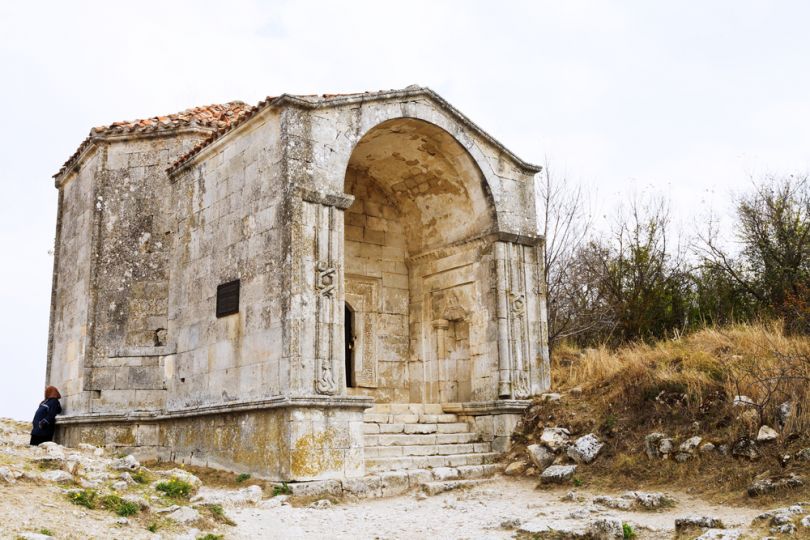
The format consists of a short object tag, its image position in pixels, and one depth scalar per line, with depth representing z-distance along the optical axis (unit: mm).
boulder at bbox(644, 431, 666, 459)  9453
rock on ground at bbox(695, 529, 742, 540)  6445
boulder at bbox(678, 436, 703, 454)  9156
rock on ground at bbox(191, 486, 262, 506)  8116
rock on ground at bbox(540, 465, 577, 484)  9680
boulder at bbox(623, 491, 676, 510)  8109
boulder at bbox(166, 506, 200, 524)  6823
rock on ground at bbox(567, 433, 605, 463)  9953
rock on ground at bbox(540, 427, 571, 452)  10469
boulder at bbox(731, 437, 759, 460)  8664
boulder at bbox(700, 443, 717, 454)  9016
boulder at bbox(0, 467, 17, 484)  6605
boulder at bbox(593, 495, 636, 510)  8219
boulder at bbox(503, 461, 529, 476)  10578
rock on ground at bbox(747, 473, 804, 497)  7770
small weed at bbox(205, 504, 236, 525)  7236
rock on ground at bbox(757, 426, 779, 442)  8672
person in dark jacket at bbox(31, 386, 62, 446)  12398
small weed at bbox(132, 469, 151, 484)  8188
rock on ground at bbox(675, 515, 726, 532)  7016
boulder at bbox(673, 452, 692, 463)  9109
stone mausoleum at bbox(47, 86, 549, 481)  9703
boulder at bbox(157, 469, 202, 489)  8266
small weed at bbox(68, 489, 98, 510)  6566
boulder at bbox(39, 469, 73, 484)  7025
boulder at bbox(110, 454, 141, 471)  8375
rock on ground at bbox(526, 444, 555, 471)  10391
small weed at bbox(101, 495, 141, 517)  6617
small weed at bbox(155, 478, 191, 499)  7801
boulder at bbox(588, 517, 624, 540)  6988
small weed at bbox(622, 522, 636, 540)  7051
